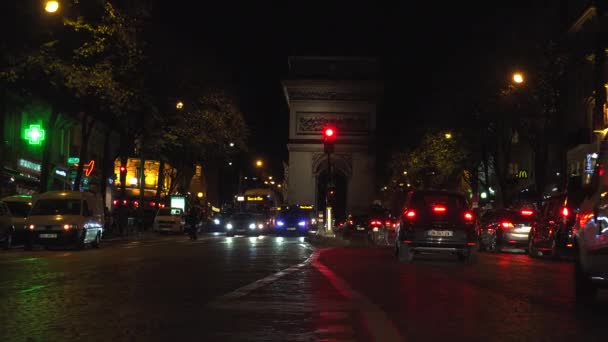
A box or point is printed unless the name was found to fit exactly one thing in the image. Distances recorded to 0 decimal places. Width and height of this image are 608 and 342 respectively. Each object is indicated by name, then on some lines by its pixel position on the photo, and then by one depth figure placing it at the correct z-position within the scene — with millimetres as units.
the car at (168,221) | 53281
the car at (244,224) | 53375
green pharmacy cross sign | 43156
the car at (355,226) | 49844
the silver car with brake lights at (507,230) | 29047
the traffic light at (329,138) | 29031
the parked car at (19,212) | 29172
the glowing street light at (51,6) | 24094
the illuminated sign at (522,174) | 60312
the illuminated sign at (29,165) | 47938
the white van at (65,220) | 26969
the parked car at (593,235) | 10656
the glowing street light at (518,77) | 37812
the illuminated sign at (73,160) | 44859
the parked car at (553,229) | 15492
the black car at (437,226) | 19984
